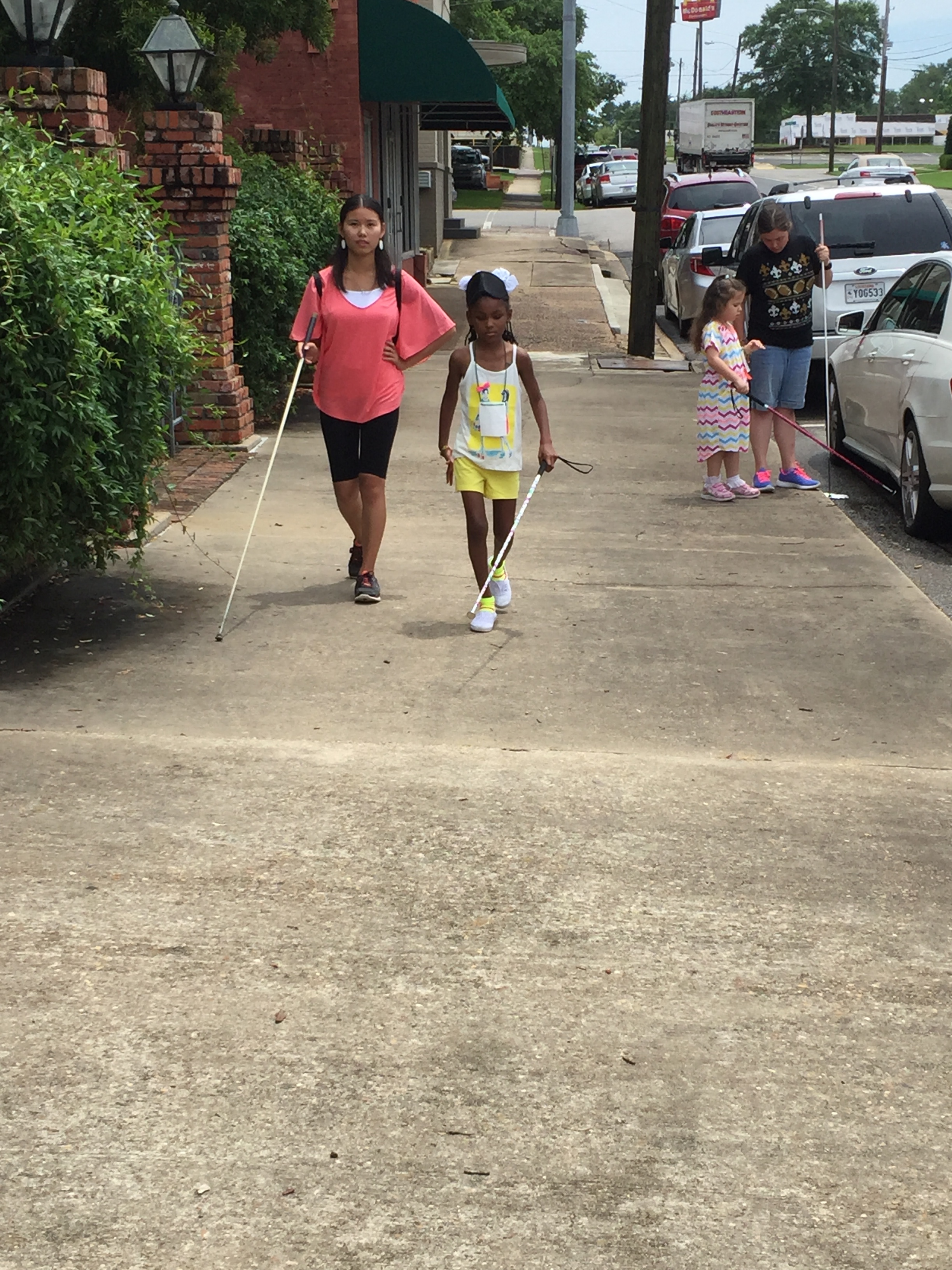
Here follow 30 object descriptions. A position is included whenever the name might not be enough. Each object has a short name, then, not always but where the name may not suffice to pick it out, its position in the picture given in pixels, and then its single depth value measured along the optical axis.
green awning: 16.73
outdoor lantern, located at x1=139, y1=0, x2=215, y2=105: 10.80
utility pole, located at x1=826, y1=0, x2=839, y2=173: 96.03
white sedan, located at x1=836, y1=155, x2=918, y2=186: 31.59
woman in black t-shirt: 10.20
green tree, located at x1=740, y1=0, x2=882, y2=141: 166.38
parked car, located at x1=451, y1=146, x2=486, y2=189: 61.75
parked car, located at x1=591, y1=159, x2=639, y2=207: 57.12
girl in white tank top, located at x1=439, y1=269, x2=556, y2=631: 6.92
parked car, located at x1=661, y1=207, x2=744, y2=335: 19.53
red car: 25.25
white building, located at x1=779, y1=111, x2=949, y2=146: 145.38
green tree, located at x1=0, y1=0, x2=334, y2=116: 13.80
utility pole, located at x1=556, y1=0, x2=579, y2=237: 35.53
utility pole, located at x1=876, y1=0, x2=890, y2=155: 89.88
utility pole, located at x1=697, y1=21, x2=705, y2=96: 115.81
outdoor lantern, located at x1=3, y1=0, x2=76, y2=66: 7.87
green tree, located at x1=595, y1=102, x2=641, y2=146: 164.25
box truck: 56.28
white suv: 13.50
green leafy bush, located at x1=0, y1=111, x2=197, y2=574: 5.73
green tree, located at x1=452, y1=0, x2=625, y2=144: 62.00
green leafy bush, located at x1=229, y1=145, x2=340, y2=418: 11.67
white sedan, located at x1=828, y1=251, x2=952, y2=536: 9.03
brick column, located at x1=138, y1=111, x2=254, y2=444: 10.60
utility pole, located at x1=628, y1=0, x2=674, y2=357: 17.30
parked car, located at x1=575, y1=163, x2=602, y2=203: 60.97
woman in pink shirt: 7.11
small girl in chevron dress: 9.80
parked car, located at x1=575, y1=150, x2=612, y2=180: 78.38
